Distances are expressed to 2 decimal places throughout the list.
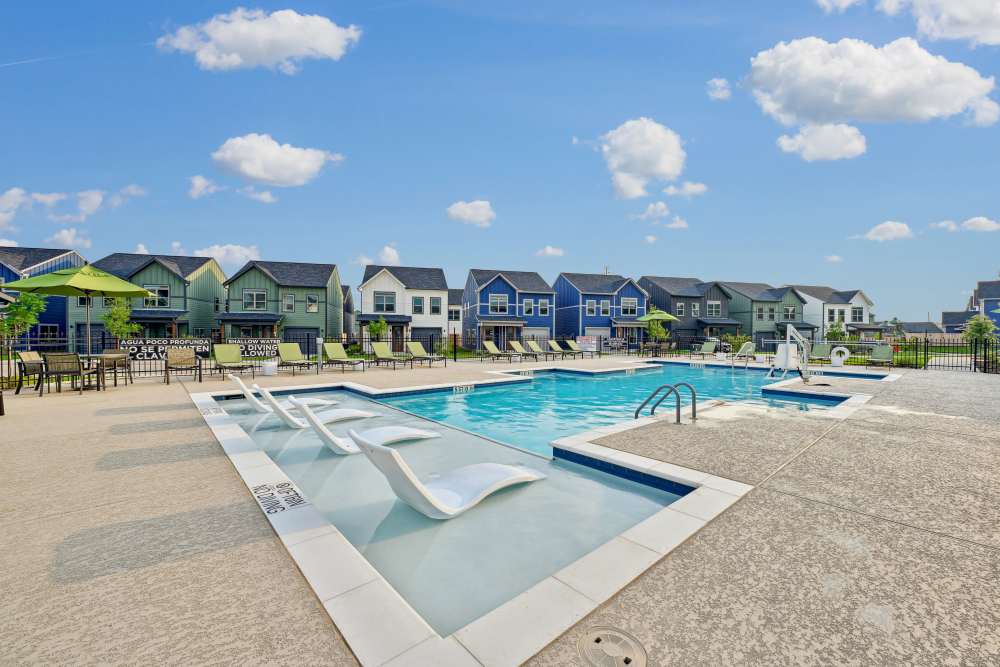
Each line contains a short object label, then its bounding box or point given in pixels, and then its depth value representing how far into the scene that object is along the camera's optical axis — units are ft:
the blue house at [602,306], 126.31
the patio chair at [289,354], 50.83
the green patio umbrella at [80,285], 34.14
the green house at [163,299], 96.89
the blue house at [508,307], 118.93
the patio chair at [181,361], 41.73
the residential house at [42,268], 102.83
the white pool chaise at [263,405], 24.68
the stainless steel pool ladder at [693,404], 22.64
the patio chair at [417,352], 61.46
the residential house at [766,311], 146.82
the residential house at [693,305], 139.54
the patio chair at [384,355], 57.88
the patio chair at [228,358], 45.39
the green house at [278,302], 101.40
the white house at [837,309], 157.28
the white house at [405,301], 107.96
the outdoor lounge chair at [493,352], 75.92
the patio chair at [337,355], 53.06
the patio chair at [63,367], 33.68
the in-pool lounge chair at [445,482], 11.94
